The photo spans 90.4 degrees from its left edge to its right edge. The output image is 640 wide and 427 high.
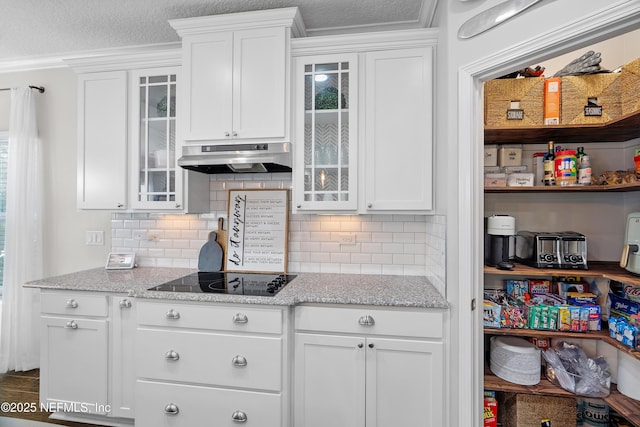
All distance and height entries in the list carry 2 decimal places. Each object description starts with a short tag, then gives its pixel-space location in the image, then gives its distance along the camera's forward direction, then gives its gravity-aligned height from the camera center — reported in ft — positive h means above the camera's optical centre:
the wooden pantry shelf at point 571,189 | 5.49 +0.49
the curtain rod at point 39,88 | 8.81 +3.52
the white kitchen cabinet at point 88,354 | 6.43 -2.87
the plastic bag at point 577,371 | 5.64 -2.84
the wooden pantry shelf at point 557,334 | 5.47 -2.11
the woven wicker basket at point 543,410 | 5.84 -3.58
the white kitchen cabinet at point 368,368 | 5.46 -2.67
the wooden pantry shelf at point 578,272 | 5.33 -0.98
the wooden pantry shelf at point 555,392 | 5.20 -3.14
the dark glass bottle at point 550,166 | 5.95 +0.96
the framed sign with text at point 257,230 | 7.80 -0.37
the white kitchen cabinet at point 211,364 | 5.63 -2.73
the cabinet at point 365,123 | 6.28 +1.89
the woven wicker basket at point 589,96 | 5.55 +2.14
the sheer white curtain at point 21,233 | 8.54 -0.51
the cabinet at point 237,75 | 6.52 +2.94
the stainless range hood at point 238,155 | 6.40 +1.23
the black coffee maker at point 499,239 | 5.99 -0.44
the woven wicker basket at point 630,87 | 5.04 +2.12
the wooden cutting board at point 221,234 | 8.07 -0.49
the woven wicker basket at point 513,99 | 5.77 +2.14
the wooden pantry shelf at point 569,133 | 5.45 +1.55
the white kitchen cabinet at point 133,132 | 7.24 +1.91
